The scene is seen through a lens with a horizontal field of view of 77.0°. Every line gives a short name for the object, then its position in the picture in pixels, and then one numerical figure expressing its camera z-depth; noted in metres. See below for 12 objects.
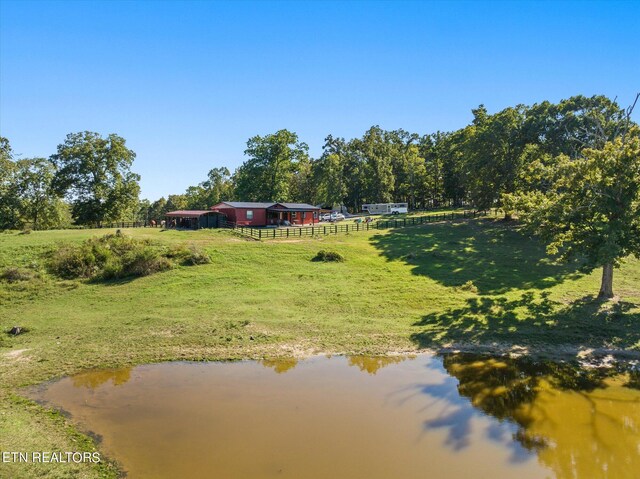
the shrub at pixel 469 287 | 27.26
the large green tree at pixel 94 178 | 53.84
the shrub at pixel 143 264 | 29.61
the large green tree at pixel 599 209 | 21.73
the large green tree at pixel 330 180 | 84.38
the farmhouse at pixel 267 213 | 51.41
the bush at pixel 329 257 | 34.06
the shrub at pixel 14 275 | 27.62
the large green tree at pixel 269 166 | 71.00
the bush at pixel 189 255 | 31.95
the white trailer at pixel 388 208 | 78.27
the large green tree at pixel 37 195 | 54.91
